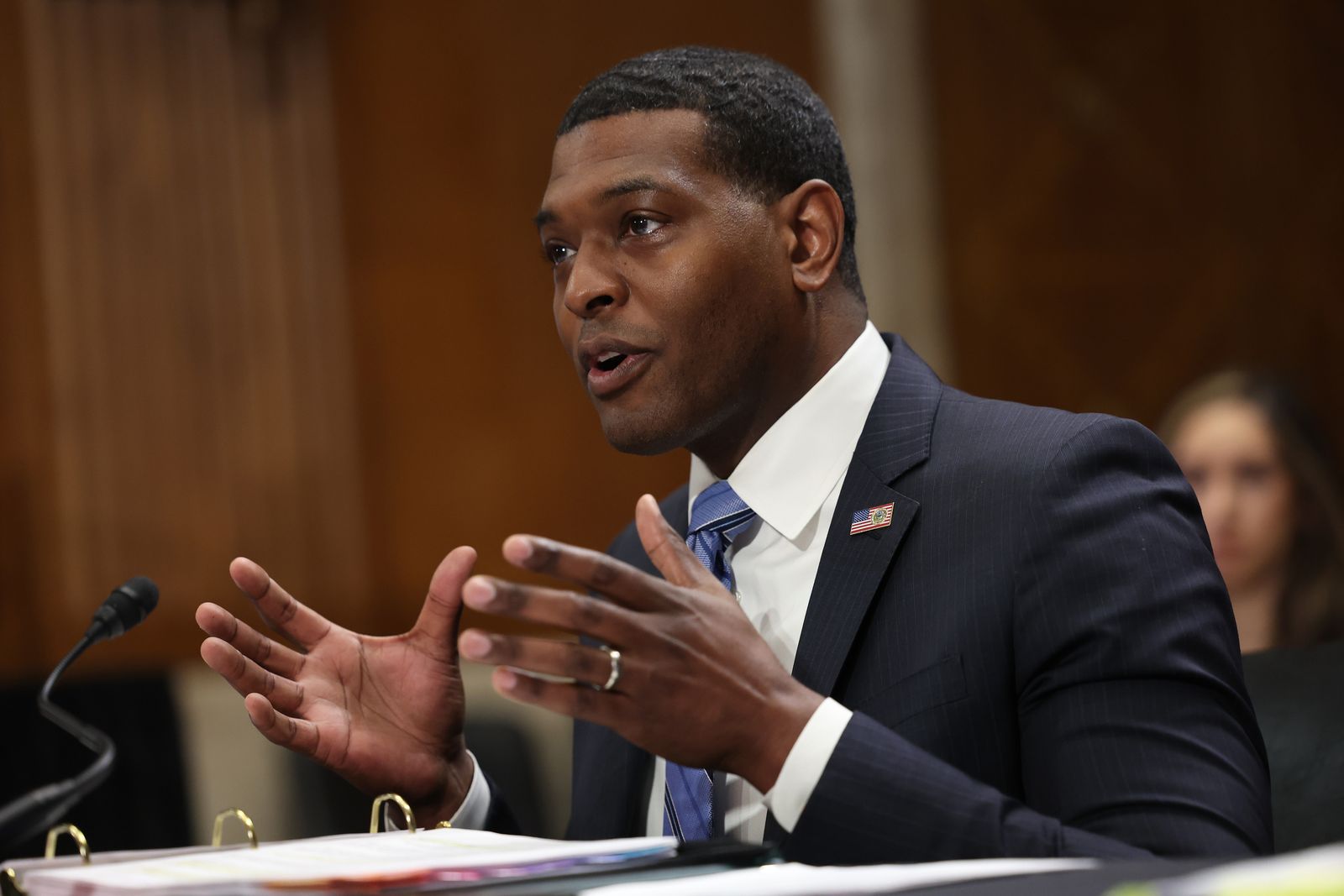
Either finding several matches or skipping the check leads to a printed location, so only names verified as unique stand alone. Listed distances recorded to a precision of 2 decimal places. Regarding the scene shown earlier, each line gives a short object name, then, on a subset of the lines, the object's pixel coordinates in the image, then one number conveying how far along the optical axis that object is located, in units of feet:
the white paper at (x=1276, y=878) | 8.94
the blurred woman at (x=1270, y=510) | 14.38
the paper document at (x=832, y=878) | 10.85
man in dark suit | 11.34
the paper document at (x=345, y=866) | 10.94
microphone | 11.90
